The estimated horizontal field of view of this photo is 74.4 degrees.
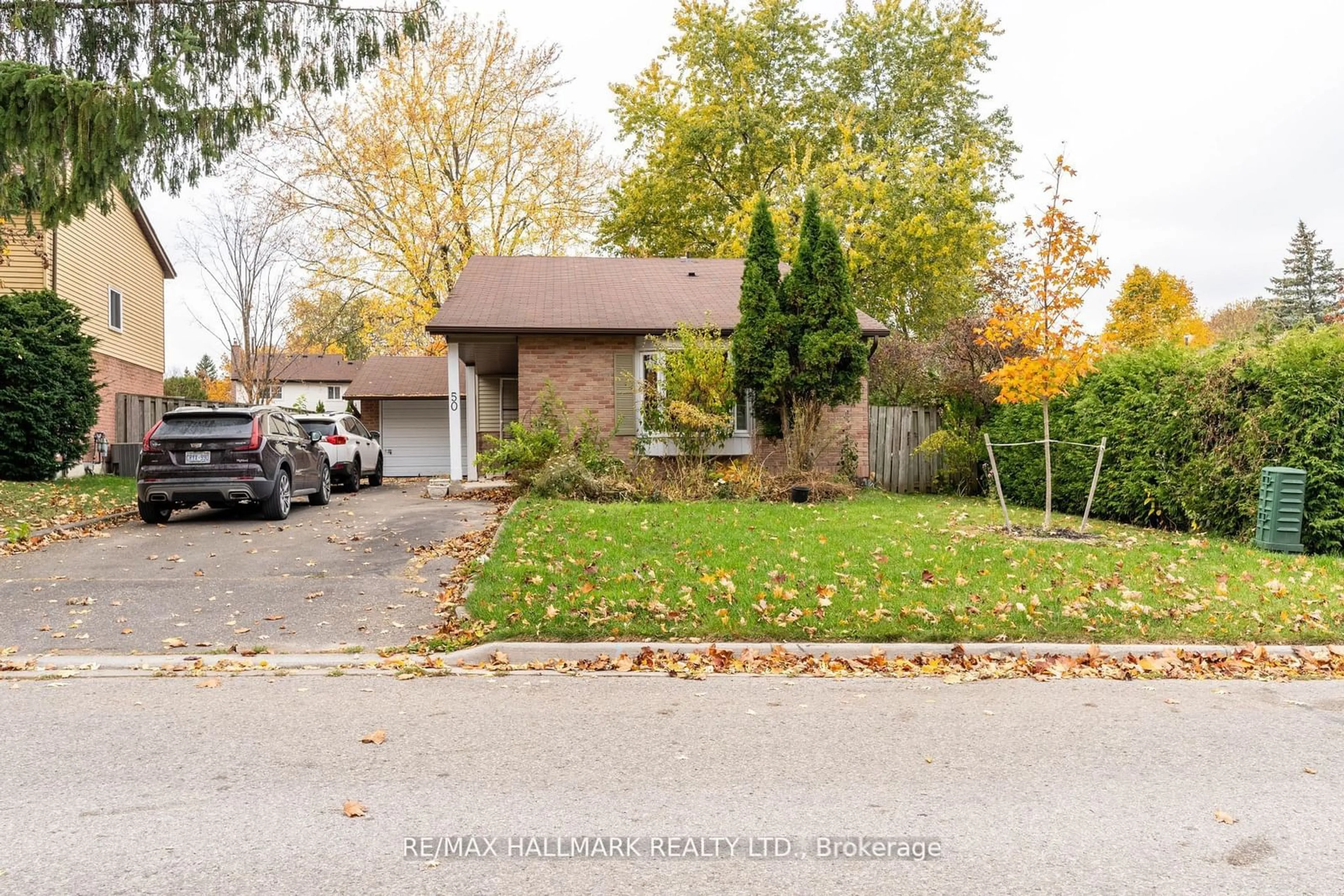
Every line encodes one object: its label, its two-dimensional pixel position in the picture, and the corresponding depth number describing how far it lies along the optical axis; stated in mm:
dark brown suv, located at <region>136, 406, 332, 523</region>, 12445
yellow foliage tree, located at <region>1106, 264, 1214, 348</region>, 34906
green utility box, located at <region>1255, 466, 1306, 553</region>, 10039
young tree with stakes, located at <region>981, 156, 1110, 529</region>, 10664
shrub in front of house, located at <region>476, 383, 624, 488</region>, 15562
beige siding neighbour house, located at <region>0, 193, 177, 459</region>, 20141
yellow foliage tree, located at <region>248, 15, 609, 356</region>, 29641
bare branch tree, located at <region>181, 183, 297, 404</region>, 28531
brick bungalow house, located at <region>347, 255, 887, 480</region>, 17219
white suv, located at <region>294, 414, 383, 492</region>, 19047
